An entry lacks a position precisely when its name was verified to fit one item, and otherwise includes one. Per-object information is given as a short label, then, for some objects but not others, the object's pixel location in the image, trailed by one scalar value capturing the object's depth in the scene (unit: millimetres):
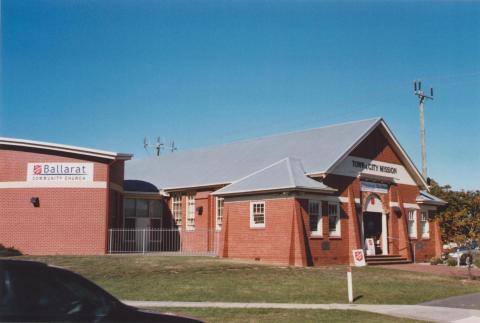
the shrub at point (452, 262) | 31156
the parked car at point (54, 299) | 5738
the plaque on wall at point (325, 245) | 26736
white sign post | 16000
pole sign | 17406
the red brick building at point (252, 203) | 26484
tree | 23531
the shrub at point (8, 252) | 28156
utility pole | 50094
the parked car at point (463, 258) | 32938
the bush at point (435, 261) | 31578
